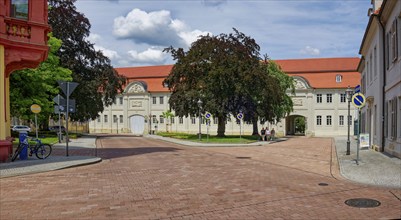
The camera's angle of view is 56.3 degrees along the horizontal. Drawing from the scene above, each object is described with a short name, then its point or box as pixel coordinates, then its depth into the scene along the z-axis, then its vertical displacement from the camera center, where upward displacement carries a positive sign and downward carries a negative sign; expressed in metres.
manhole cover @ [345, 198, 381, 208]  7.53 -1.85
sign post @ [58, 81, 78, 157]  16.39 +1.18
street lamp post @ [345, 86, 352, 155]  20.39 +1.12
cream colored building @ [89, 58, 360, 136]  58.91 +1.67
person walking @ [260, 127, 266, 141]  36.97 -2.03
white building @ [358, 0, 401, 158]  17.31 +2.05
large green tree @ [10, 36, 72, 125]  27.03 +2.07
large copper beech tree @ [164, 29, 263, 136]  37.34 +3.92
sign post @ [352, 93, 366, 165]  15.67 +0.56
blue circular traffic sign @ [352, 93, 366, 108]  15.67 +0.56
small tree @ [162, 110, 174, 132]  64.04 -0.40
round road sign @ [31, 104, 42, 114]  23.67 +0.38
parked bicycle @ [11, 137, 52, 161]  15.73 -1.52
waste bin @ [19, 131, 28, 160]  14.80 -1.19
